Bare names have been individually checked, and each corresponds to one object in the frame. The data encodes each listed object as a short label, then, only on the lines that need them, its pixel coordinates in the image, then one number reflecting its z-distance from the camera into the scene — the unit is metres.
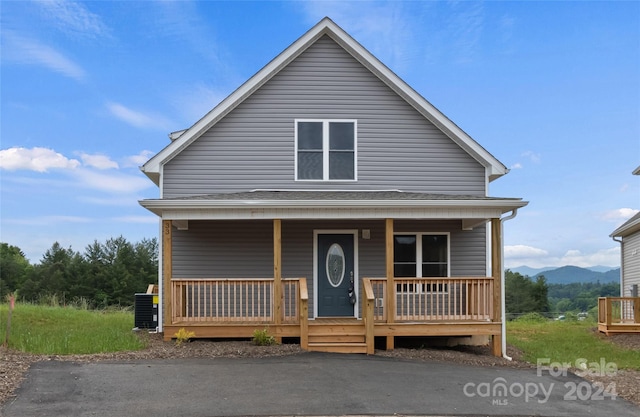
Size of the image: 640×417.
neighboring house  17.61
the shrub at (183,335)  11.48
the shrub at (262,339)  11.30
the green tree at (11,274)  52.28
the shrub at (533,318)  24.69
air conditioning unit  13.95
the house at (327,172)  13.98
